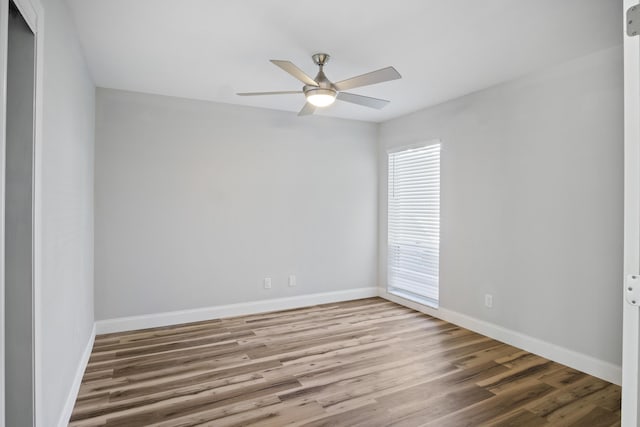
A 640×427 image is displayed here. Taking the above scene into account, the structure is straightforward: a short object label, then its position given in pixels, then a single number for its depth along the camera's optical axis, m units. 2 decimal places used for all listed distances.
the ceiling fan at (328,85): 2.48
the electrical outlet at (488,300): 3.64
